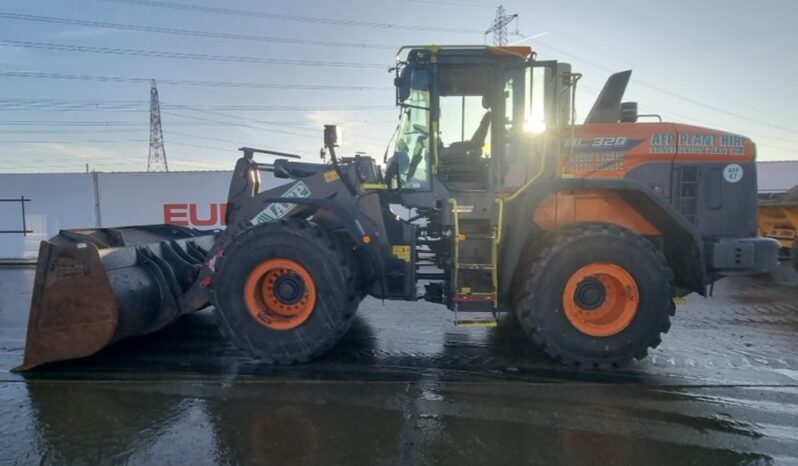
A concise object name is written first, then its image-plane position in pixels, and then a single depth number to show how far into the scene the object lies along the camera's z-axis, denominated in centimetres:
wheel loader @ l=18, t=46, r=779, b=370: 433
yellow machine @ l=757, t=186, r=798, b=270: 1005
